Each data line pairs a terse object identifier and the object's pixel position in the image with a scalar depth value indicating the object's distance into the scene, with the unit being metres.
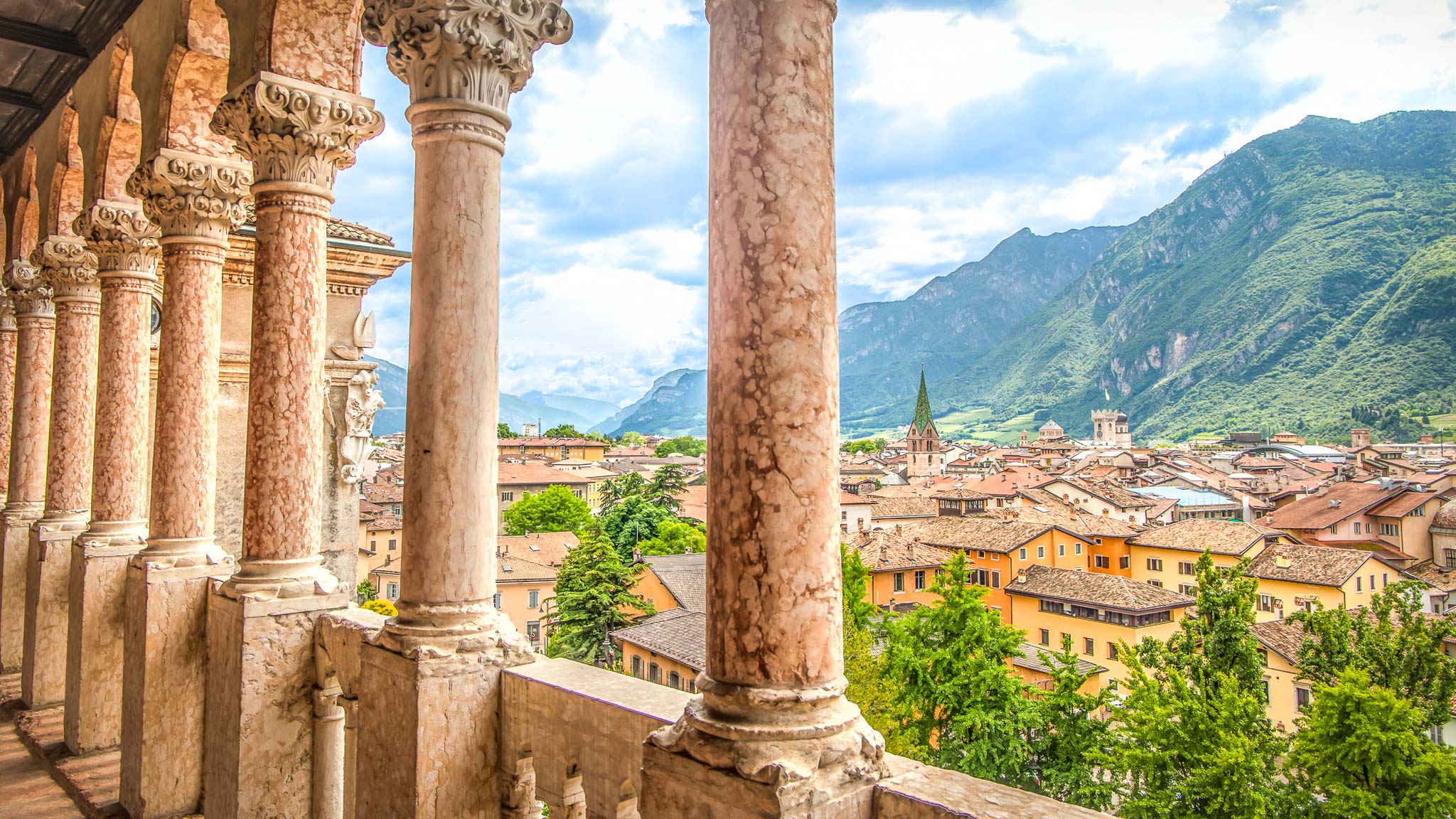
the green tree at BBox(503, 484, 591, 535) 78.88
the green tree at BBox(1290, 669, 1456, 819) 26.09
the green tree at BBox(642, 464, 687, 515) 94.94
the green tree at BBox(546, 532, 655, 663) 49.03
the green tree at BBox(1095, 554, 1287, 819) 28.22
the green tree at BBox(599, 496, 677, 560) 83.12
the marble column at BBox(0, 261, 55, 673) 12.53
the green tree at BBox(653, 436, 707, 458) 184.88
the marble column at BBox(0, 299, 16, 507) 14.46
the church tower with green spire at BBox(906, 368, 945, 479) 143.88
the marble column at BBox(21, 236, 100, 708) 10.93
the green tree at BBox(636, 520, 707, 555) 75.50
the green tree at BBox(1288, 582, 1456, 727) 32.12
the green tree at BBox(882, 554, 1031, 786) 32.22
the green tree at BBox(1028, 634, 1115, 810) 32.22
